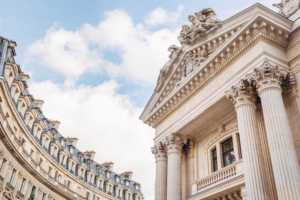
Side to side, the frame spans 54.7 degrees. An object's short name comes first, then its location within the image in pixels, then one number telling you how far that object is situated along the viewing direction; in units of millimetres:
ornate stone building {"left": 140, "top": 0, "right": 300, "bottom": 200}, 12461
